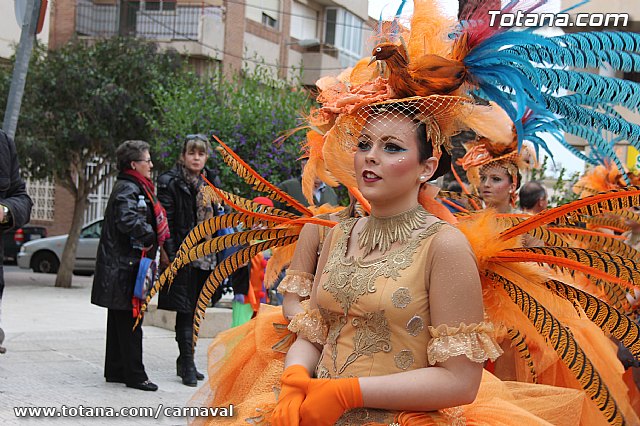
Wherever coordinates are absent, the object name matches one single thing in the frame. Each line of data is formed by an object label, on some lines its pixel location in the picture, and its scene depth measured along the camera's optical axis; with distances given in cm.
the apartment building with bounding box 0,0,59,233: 1925
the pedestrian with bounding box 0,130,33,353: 559
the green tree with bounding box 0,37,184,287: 1706
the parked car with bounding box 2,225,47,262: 2383
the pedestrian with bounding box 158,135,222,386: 723
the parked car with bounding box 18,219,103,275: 2153
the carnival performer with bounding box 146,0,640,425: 248
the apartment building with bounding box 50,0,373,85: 2619
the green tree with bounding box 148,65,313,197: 1416
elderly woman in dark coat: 680
